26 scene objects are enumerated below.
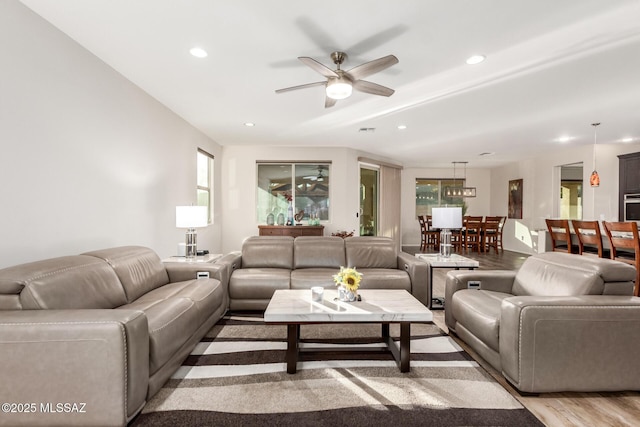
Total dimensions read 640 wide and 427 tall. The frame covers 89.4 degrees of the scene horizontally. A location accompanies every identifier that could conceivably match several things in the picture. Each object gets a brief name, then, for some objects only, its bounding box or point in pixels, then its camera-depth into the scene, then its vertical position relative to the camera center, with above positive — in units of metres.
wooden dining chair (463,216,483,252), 8.49 -0.51
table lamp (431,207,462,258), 3.78 -0.09
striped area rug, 1.73 -1.10
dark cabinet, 5.97 +0.71
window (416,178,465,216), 10.38 +0.66
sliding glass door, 7.83 +0.24
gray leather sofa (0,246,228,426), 1.50 -0.68
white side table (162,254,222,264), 3.58 -0.54
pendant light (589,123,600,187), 5.23 +0.64
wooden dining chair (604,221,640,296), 3.96 -0.37
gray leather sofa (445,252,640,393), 1.90 -0.76
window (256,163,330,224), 6.86 +0.43
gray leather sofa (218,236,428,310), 3.49 -0.65
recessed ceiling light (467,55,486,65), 2.89 +1.40
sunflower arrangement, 2.42 -0.51
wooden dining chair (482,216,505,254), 8.49 -0.51
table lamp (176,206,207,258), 3.65 -0.10
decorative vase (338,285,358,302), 2.47 -0.64
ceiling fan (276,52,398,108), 2.47 +1.14
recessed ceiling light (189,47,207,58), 2.73 +1.37
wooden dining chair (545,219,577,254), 4.98 -0.35
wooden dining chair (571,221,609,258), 4.49 -0.36
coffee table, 2.13 -0.68
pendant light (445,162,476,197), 9.91 +0.65
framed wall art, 8.81 +0.40
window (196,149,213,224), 5.77 +0.58
